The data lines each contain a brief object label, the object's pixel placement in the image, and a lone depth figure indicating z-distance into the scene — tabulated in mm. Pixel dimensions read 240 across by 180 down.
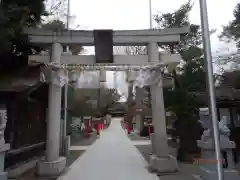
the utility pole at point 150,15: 10638
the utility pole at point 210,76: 3410
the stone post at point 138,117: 21328
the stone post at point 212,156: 5328
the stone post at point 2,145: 4723
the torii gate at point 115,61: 6387
